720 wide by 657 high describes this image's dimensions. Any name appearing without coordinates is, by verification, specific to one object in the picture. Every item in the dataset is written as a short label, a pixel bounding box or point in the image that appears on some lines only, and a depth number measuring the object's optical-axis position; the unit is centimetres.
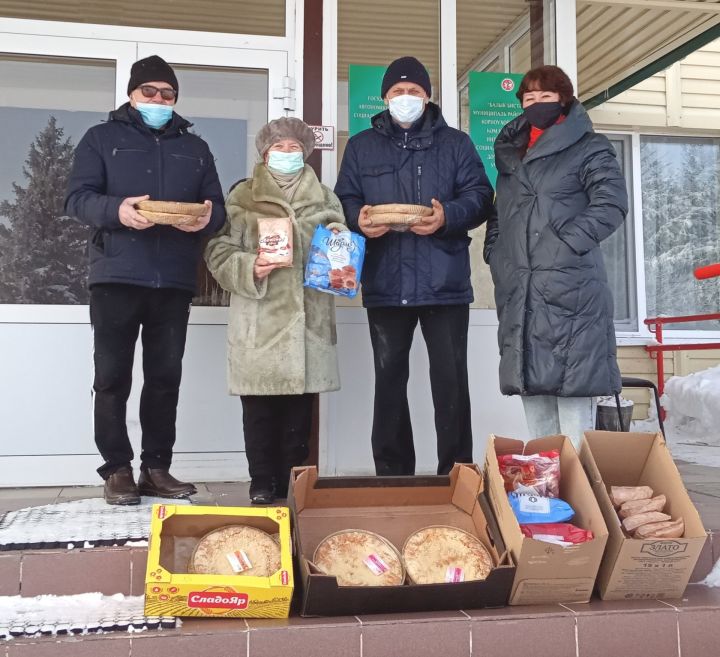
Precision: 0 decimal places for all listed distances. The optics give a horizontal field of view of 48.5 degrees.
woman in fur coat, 314
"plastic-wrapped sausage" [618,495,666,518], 256
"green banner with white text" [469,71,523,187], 439
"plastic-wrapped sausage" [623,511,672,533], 250
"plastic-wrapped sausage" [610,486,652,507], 262
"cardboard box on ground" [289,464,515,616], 232
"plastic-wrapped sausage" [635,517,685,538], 246
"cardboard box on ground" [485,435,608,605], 235
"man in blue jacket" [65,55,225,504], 307
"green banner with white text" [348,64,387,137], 427
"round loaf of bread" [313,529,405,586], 241
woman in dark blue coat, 288
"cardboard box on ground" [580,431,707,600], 243
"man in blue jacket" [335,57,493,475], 320
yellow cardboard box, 223
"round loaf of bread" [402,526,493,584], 245
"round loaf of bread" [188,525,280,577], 238
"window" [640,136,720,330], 789
